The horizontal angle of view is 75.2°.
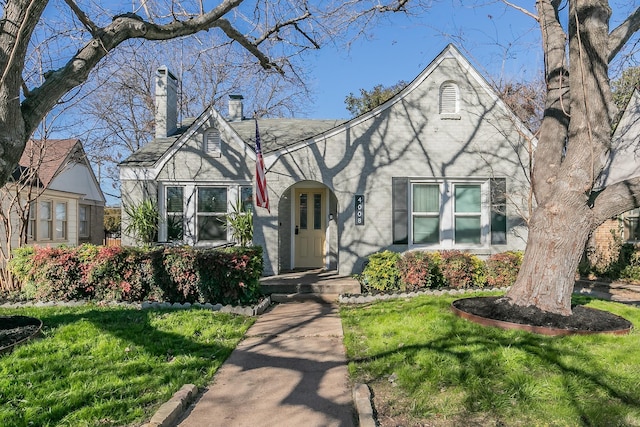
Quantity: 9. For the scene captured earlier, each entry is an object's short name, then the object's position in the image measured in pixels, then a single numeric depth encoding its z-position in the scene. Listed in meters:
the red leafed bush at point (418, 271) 9.13
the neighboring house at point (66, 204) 16.09
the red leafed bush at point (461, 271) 9.35
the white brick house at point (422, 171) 10.77
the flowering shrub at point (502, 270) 9.59
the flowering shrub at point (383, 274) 9.33
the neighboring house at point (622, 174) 13.20
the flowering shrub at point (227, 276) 7.86
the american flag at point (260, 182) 9.41
